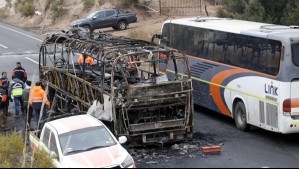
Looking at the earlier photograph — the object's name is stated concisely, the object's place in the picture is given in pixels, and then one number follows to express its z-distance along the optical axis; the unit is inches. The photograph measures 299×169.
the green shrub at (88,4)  1985.7
